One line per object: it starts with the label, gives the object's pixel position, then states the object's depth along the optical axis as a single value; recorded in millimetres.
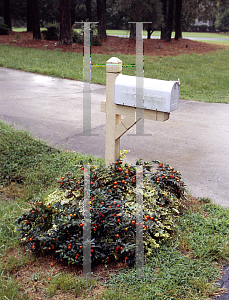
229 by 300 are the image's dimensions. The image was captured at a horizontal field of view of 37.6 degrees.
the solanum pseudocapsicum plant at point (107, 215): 2893
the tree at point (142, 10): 23359
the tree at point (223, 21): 70125
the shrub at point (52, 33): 23266
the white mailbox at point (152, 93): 2961
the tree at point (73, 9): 36644
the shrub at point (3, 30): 24856
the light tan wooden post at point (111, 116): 3301
